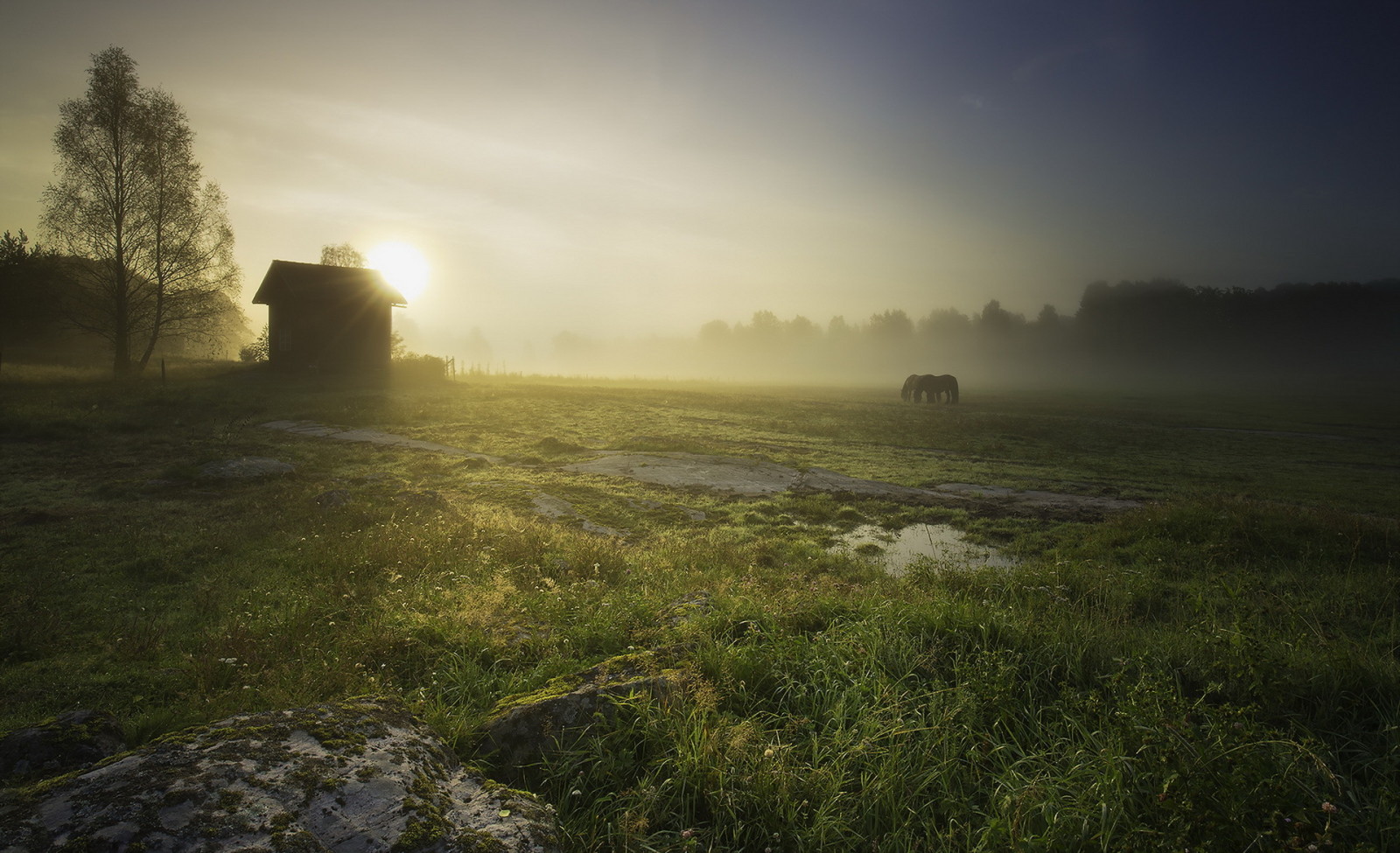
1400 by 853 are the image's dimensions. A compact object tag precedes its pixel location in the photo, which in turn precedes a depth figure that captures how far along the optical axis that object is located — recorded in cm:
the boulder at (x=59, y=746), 285
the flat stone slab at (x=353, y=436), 1727
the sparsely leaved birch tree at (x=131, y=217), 2666
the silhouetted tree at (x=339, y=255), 5772
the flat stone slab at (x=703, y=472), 1462
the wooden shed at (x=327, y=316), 3509
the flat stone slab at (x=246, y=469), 1180
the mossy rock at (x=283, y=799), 189
